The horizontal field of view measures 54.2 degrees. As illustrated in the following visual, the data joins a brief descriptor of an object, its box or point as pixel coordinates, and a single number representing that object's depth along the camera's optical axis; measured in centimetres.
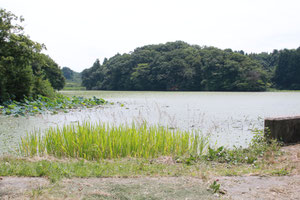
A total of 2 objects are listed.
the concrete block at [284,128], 654
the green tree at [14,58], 1903
